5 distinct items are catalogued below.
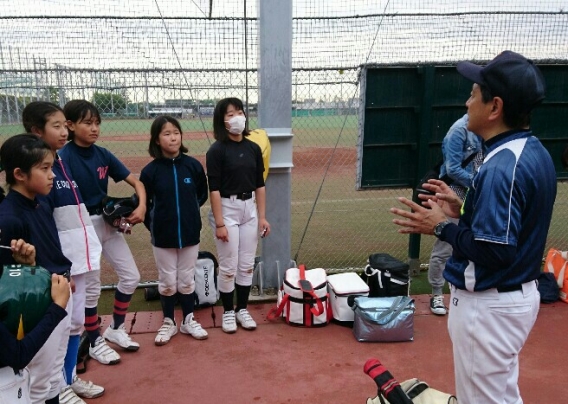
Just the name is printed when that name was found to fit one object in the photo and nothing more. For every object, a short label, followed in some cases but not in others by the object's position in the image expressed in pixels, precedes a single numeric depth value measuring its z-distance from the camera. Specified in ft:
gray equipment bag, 12.25
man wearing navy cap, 5.86
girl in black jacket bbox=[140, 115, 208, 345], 11.67
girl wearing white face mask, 12.30
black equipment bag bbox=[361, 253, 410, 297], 13.41
